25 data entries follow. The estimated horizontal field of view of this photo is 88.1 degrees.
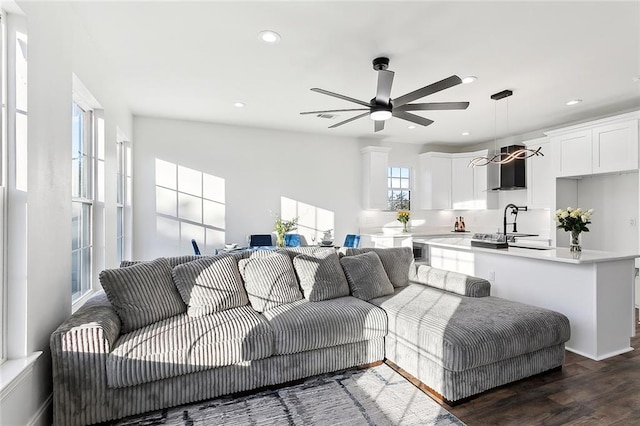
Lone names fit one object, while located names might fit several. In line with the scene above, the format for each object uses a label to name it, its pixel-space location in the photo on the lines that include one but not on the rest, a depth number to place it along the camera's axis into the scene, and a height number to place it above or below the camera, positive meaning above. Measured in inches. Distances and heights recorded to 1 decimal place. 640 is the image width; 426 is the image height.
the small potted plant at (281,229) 212.2 -11.2
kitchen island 118.6 -30.4
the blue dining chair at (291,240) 233.1 -19.7
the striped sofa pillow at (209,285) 108.8 -24.8
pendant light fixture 165.3 +60.0
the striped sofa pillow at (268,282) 117.0 -25.2
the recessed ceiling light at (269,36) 112.0 +60.7
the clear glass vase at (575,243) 133.0 -12.4
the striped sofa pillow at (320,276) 123.6 -24.7
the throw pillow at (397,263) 144.8 -22.5
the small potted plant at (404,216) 273.4 -3.1
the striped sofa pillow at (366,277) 129.1 -25.9
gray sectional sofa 81.7 -34.4
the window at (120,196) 186.5 +9.1
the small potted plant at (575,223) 132.8 -4.3
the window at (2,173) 68.2 +8.2
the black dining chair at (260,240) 230.8 -19.6
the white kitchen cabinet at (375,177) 265.4 +28.7
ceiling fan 111.5 +42.2
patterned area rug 83.9 -52.8
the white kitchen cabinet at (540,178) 222.8 +23.8
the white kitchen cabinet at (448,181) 280.8 +26.7
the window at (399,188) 285.9 +21.2
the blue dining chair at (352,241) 225.5 -19.7
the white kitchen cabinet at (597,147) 178.2 +38.4
